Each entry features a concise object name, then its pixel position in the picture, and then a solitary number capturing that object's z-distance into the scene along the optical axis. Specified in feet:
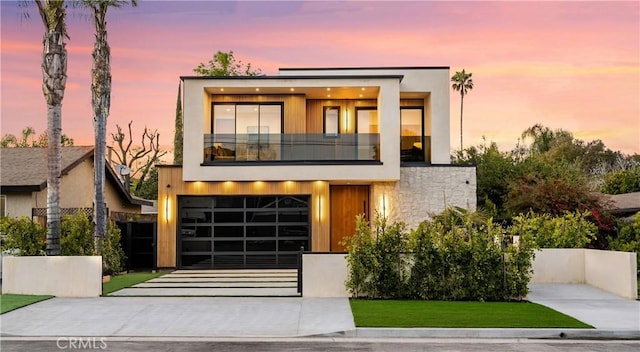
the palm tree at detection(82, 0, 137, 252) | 73.10
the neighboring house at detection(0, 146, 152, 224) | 83.15
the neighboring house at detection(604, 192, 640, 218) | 96.33
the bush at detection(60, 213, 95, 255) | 64.64
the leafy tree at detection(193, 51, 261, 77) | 172.96
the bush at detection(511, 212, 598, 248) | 65.87
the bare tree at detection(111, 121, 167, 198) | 179.63
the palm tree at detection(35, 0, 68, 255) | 59.67
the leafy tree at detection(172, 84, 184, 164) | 155.53
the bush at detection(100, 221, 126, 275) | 71.68
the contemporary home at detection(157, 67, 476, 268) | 82.48
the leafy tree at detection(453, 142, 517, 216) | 107.04
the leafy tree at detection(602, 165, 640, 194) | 139.33
